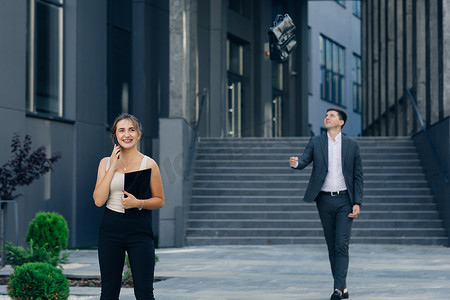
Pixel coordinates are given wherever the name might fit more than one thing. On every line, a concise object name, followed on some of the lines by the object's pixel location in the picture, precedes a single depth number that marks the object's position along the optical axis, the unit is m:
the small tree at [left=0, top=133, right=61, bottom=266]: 11.98
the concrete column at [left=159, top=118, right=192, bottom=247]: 16.25
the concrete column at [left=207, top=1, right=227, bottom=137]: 26.45
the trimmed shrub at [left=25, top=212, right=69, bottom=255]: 12.57
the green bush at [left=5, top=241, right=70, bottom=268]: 10.07
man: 8.14
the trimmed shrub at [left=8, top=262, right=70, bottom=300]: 7.47
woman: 5.11
